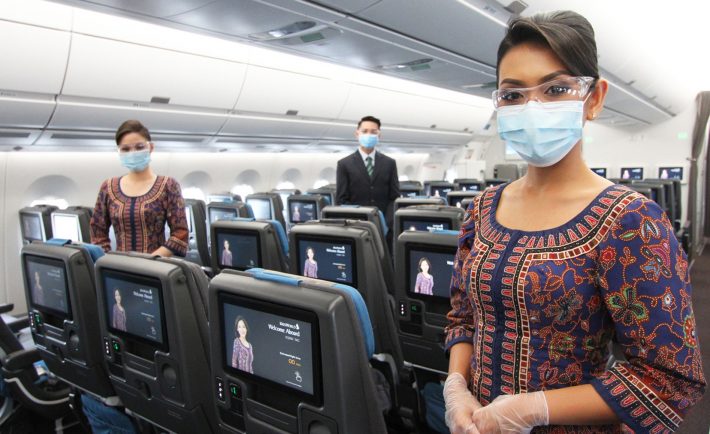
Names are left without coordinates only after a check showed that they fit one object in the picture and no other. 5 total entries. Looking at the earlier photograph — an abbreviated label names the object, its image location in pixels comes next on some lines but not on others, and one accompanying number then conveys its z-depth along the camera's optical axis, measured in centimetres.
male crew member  509
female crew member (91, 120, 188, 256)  327
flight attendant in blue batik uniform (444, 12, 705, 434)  96
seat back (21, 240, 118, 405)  229
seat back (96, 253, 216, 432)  186
